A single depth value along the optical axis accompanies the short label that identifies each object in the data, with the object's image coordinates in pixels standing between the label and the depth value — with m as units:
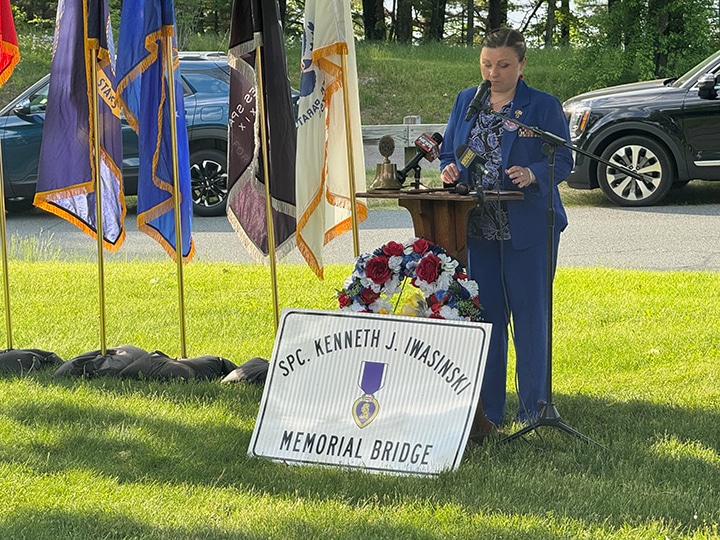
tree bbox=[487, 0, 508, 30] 38.00
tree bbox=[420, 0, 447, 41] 37.62
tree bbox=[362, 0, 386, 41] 35.19
